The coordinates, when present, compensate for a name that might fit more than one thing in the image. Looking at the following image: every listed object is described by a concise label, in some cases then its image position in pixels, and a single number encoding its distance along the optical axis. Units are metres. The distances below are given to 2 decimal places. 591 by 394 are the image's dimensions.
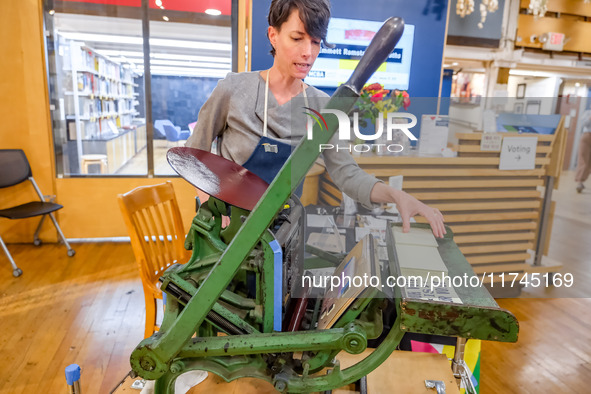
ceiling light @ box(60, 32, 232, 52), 3.92
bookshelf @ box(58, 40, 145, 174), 3.95
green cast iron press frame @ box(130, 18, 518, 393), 0.71
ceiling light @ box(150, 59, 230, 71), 3.98
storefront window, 3.86
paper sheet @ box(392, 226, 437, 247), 0.87
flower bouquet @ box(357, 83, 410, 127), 1.99
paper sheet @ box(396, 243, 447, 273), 0.82
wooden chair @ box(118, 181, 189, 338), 1.93
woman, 0.86
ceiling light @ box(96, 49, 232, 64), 3.98
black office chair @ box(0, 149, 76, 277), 3.43
